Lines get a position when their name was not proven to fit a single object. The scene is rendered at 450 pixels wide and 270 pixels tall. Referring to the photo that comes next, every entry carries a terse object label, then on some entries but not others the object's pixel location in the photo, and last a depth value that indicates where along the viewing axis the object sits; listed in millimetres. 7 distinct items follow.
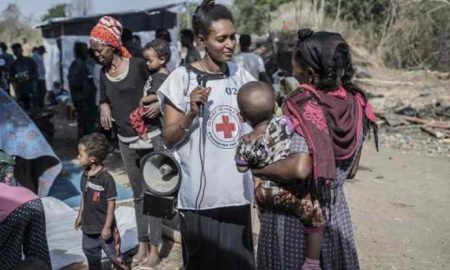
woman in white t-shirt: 2613
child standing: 3648
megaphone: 2727
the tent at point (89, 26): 13945
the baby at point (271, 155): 2158
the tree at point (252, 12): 31984
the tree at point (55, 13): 40662
